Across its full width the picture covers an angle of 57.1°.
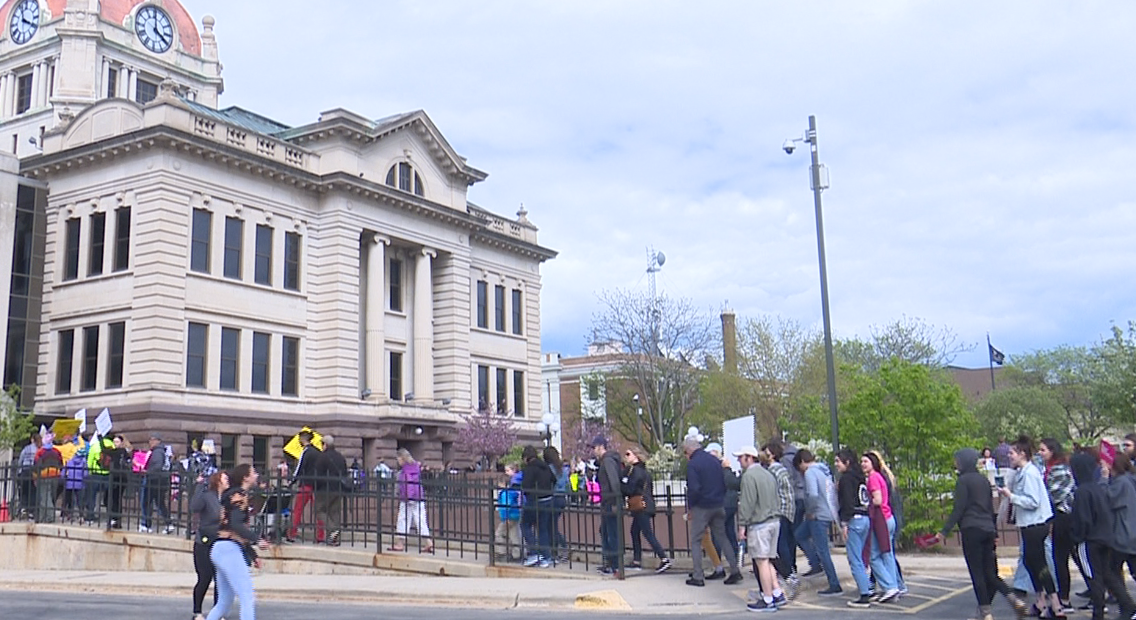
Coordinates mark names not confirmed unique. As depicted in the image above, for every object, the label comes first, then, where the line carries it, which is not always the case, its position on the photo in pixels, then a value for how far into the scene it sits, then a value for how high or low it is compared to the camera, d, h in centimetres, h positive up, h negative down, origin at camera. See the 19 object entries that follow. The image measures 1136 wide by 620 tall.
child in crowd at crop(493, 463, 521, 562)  1529 -54
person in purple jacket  1625 -24
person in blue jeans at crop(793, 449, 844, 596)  1267 -36
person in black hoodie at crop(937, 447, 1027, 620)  1039 -56
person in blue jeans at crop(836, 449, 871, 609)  1187 -43
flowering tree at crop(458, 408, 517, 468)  4391 +203
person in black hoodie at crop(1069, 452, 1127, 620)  1029 -62
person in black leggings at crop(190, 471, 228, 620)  1052 -34
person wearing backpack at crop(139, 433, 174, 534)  1788 -2
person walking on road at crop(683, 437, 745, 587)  1329 -21
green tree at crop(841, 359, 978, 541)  1797 +79
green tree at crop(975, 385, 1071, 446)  6230 +378
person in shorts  1172 -52
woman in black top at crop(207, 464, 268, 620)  998 -59
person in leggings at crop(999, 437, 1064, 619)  1060 -43
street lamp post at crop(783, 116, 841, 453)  2098 +522
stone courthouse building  3303 +749
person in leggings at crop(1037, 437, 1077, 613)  1082 -32
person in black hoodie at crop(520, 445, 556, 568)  1516 -41
